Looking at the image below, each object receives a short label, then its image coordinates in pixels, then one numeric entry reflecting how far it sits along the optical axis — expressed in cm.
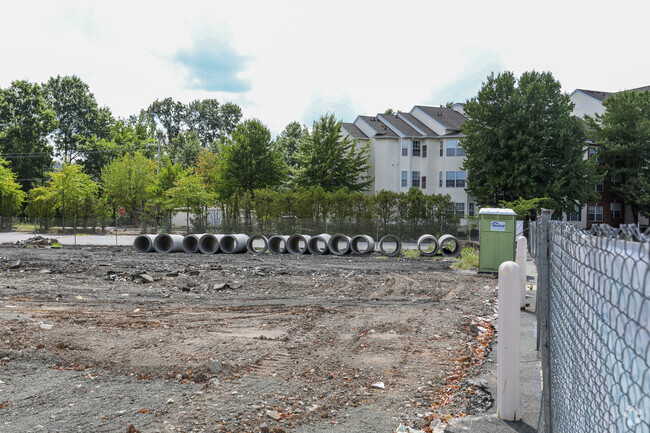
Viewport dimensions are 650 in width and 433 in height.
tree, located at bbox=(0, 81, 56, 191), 6669
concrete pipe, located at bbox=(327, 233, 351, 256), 2722
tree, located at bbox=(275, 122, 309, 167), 7162
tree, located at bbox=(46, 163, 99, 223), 5341
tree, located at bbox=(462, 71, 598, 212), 4175
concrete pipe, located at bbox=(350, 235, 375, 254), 2727
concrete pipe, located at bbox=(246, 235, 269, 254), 2855
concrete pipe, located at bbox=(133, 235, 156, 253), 2881
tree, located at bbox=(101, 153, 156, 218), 5556
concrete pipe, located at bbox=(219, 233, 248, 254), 2772
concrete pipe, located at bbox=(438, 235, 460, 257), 2669
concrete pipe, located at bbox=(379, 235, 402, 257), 2758
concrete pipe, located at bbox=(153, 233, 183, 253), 2838
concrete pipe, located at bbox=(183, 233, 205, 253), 2866
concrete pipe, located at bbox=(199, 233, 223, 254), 2797
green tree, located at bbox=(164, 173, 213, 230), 4538
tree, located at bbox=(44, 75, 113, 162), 7656
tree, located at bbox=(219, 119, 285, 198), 5206
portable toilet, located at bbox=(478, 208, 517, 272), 1645
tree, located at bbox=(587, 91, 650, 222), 4744
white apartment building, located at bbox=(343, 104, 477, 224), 5025
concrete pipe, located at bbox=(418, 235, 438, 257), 2681
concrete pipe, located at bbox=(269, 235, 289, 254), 2808
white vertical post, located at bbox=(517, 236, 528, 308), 1050
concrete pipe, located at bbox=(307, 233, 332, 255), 2752
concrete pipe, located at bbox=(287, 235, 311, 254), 2770
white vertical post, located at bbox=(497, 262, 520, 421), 472
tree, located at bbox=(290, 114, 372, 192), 4962
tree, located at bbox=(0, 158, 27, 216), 5659
